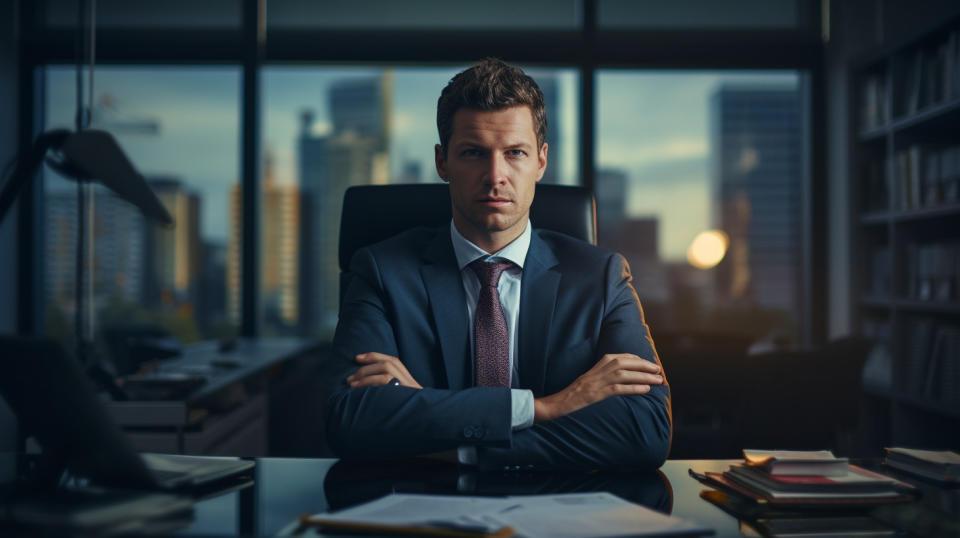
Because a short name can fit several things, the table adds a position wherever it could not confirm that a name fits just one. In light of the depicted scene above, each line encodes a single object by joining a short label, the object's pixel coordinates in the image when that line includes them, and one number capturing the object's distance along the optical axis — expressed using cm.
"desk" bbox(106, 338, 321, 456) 189
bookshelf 281
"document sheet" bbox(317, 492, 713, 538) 80
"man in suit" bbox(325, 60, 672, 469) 137
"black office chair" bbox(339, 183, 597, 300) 180
